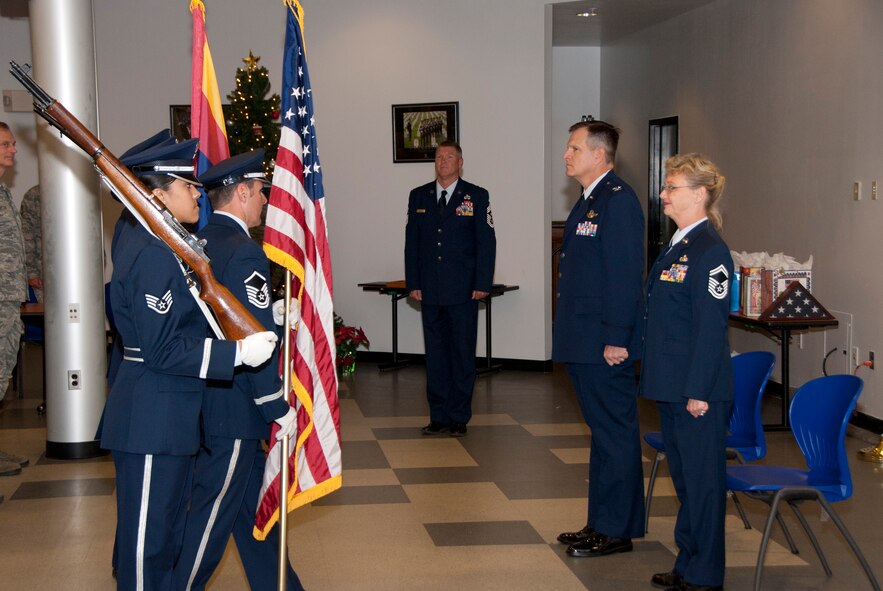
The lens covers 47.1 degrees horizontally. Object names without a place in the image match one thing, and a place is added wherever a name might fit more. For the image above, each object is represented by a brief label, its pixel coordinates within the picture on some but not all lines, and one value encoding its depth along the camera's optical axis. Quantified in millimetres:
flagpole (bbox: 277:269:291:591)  2992
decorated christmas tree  6941
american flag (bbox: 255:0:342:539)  3270
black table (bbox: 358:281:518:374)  8633
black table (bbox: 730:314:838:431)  6227
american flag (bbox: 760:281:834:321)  6281
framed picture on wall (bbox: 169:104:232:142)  9273
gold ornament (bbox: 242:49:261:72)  7121
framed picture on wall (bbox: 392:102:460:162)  8953
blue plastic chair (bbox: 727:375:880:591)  3412
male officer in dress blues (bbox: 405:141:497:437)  6281
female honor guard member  2568
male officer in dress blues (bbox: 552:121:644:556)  3857
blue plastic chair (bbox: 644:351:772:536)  4141
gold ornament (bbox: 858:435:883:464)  5570
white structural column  5492
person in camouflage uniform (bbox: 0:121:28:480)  5262
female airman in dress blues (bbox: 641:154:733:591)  3379
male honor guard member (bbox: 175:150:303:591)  2871
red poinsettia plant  8602
